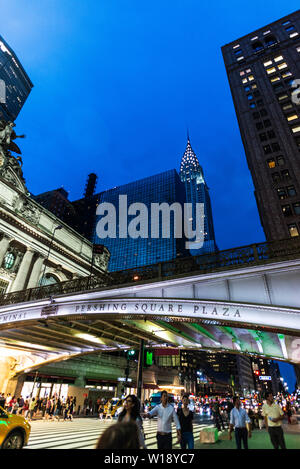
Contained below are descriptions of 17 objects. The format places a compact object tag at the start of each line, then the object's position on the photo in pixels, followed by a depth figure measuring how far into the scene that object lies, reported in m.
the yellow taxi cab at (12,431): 7.89
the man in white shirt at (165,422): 5.94
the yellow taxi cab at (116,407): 23.54
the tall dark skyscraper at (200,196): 183.35
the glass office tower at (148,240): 95.50
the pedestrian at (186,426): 6.92
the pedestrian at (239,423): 7.36
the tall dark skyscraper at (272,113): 38.31
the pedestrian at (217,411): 16.65
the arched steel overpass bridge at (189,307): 9.30
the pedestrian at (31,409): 20.98
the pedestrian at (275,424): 6.74
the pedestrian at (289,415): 20.48
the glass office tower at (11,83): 82.69
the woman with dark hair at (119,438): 2.21
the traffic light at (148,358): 12.14
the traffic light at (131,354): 14.80
